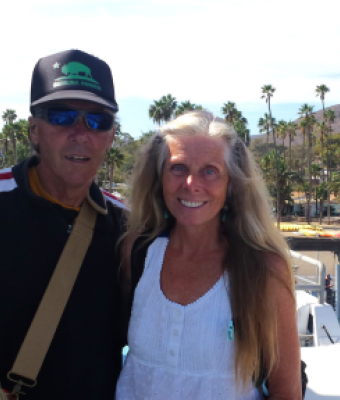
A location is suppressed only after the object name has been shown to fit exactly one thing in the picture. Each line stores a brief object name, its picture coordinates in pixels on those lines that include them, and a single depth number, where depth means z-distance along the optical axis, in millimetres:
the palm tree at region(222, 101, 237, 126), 41094
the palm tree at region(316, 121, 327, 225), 50906
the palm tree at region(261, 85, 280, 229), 43188
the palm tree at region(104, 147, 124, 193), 36719
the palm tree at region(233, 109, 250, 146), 38400
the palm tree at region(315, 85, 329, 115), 50844
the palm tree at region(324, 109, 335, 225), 54556
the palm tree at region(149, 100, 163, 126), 38281
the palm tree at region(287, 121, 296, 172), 49500
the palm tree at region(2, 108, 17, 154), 38438
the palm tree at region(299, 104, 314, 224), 45841
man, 2131
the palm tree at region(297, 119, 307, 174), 48719
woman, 2064
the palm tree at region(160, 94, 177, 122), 38156
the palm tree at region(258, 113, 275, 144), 50475
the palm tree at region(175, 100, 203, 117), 34238
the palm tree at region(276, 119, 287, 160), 49500
